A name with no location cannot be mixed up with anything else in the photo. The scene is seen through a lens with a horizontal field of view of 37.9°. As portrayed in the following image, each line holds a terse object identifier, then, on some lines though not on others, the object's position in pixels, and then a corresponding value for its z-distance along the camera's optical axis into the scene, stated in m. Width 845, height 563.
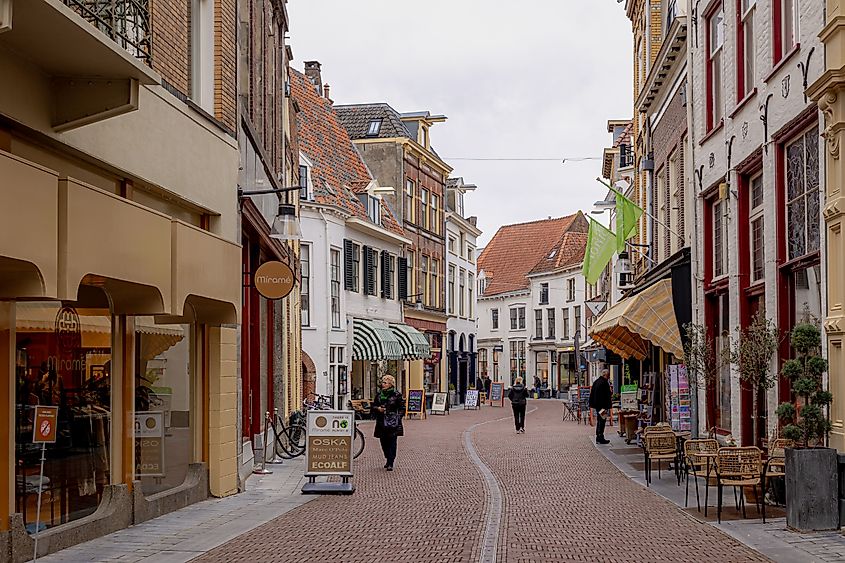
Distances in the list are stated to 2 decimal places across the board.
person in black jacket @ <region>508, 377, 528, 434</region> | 31.92
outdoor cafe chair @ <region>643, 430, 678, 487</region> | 16.61
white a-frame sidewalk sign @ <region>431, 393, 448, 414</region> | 45.94
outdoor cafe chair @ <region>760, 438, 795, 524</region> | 12.65
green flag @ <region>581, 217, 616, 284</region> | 24.91
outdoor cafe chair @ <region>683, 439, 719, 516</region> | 13.44
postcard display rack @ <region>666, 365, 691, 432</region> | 20.50
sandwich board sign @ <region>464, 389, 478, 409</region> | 53.12
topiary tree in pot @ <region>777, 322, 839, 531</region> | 11.59
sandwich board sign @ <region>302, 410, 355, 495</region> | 16.39
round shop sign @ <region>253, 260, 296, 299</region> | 17.55
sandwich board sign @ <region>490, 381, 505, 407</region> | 58.34
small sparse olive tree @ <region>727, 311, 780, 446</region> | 14.04
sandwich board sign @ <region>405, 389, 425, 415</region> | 42.94
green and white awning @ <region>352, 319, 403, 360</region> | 40.78
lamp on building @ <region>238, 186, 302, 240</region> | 18.20
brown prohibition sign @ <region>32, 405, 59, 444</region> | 9.56
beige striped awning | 20.87
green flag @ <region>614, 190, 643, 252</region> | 23.56
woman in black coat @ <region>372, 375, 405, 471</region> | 19.81
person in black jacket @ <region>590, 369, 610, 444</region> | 26.48
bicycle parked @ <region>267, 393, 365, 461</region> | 22.55
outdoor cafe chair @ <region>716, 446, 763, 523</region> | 12.89
